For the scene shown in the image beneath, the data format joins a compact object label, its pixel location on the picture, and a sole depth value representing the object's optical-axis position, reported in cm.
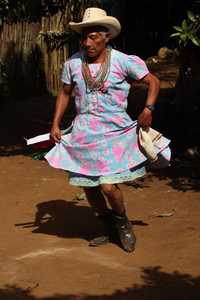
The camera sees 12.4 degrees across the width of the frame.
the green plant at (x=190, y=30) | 822
